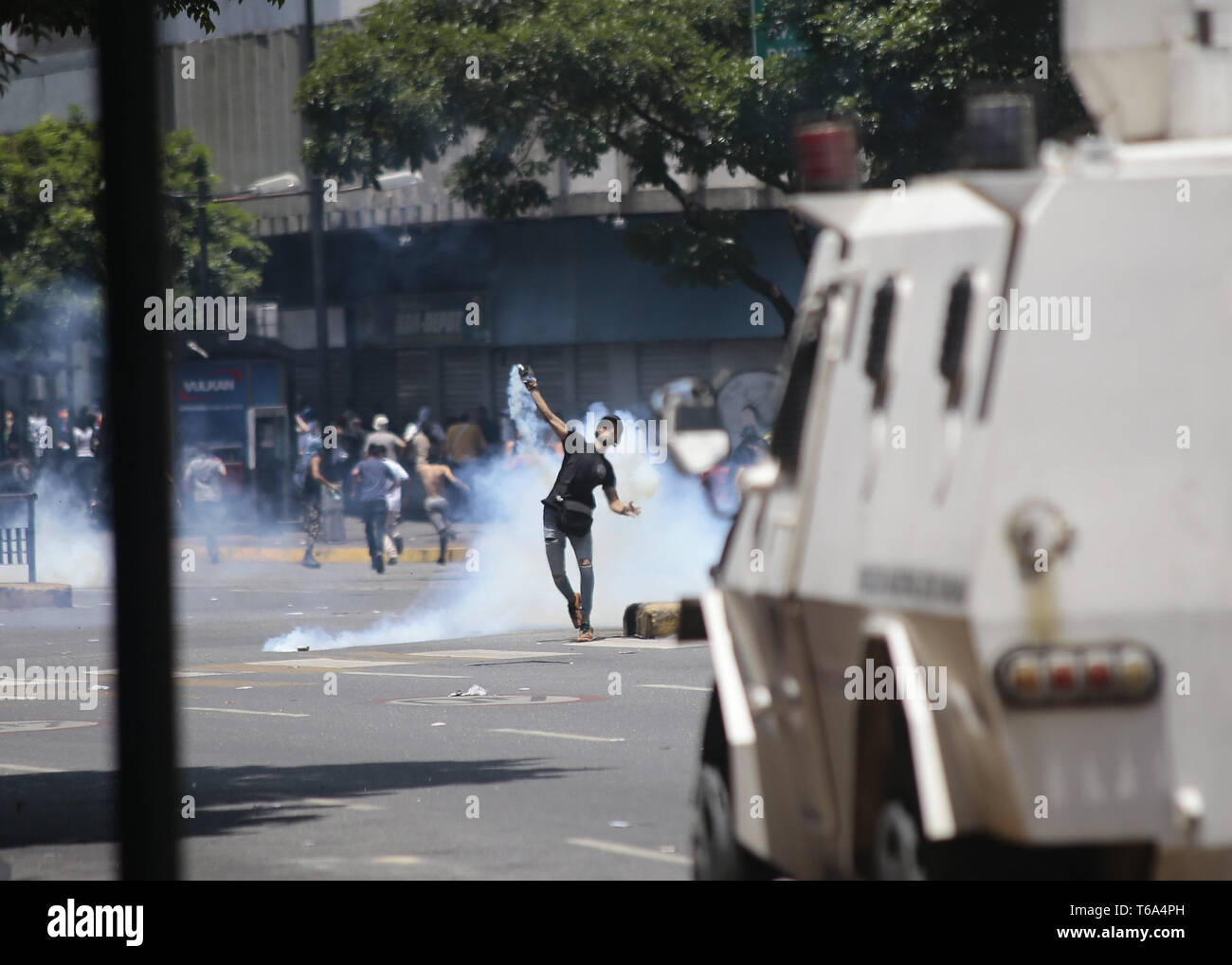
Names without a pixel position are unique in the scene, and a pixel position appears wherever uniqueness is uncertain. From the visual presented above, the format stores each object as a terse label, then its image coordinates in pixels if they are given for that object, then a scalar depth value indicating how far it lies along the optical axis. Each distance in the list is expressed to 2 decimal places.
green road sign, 26.47
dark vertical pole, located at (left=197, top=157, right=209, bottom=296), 36.25
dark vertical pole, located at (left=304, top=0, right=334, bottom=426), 36.09
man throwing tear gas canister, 17.64
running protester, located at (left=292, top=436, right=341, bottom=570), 30.84
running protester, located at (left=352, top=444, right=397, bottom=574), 27.59
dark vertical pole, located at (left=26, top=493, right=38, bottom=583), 25.78
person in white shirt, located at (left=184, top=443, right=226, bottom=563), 34.12
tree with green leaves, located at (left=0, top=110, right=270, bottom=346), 43.38
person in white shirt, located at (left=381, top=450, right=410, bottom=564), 28.14
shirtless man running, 29.30
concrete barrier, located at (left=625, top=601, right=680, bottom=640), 18.00
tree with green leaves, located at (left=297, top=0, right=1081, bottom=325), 24.58
